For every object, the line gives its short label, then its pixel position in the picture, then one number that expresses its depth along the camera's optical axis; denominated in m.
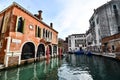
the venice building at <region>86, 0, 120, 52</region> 14.78
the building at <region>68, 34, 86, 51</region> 32.15
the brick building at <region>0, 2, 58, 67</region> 6.28
